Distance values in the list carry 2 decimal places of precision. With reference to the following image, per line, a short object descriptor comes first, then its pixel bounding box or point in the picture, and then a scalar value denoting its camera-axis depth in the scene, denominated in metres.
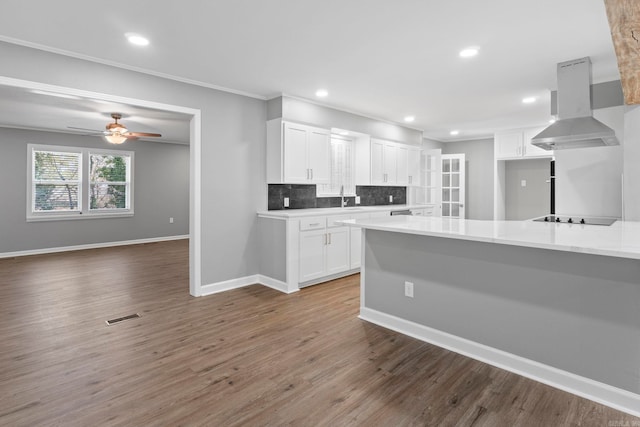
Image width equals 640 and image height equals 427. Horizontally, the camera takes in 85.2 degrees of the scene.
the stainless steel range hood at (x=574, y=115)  3.10
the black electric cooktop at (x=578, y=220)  3.55
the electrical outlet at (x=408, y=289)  2.97
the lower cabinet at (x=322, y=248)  4.37
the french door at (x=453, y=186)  7.20
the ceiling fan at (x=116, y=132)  5.23
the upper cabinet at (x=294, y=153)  4.44
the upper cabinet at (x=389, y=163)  5.85
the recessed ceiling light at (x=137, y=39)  2.77
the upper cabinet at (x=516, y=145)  6.30
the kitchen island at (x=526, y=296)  1.98
